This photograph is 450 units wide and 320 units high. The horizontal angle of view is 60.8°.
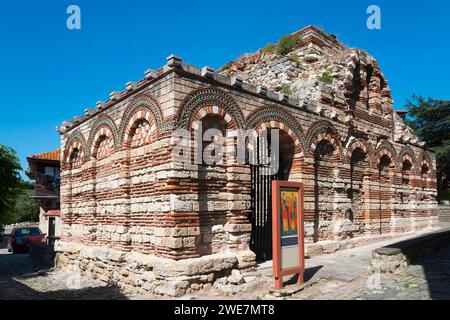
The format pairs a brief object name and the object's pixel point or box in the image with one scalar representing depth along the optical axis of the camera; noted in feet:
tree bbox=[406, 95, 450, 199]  84.74
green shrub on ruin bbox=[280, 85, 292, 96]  38.46
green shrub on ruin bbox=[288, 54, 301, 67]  40.79
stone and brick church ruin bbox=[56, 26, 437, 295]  23.39
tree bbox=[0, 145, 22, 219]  37.60
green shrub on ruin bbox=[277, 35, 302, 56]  43.42
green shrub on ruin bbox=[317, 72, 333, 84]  39.29
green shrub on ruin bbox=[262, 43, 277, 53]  45.39
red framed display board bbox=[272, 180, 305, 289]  21.36
